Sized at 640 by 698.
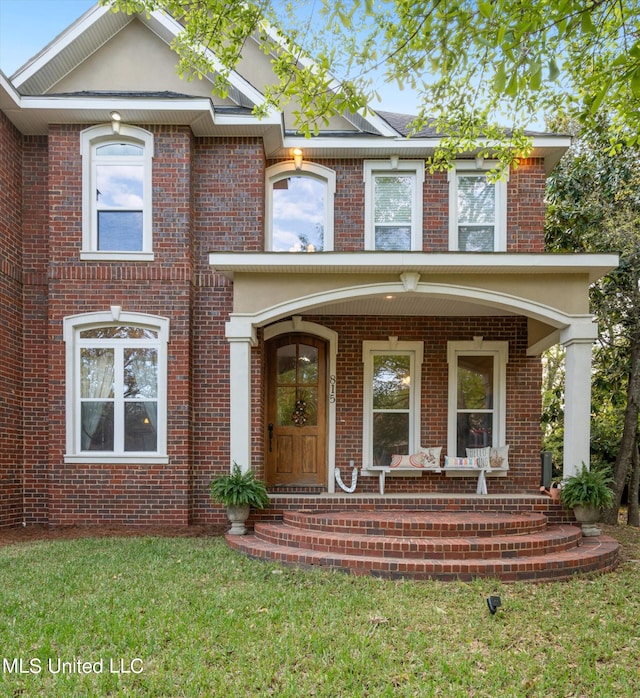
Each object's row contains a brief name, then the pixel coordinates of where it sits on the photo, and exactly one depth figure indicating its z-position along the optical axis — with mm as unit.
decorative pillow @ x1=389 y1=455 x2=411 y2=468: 8582
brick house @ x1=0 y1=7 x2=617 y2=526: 7254
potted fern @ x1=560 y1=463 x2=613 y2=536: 6805
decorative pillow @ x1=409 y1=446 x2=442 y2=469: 8664
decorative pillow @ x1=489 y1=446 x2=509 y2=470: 8789
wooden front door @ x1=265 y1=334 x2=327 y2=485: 9148
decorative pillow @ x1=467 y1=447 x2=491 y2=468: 8469
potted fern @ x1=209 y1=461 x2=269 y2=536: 6852
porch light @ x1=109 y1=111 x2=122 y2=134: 7910
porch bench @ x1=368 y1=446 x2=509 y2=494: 8422
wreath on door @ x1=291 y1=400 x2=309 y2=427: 9203
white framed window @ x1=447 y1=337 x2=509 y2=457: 9125
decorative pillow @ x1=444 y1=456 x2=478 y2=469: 8422
